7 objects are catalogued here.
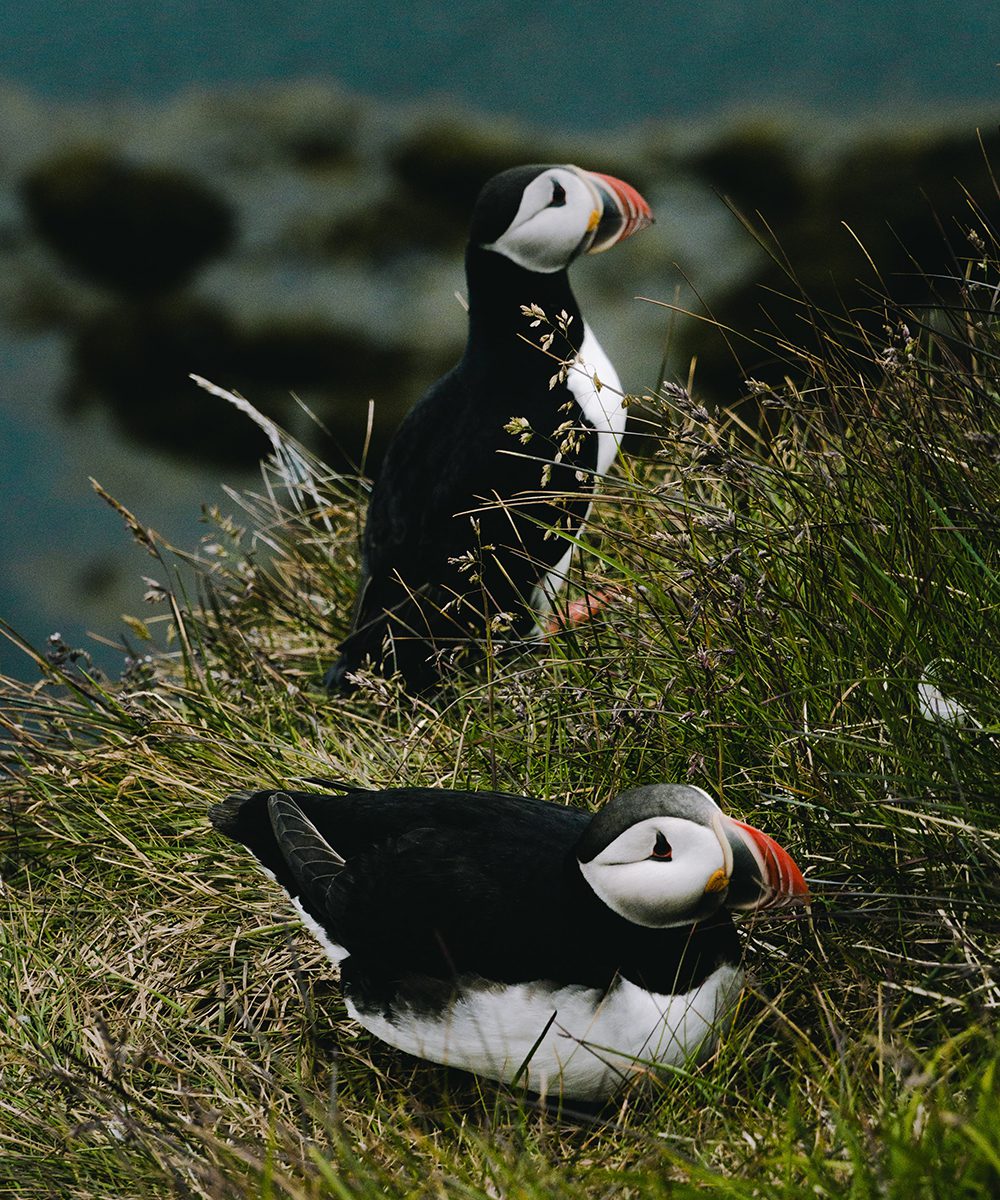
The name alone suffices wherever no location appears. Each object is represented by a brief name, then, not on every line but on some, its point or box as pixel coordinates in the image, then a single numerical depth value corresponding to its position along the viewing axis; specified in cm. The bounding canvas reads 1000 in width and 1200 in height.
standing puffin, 859
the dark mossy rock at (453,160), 2006
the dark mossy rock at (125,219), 2053
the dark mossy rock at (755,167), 1920
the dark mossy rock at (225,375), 1858
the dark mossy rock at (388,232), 1978
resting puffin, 496
